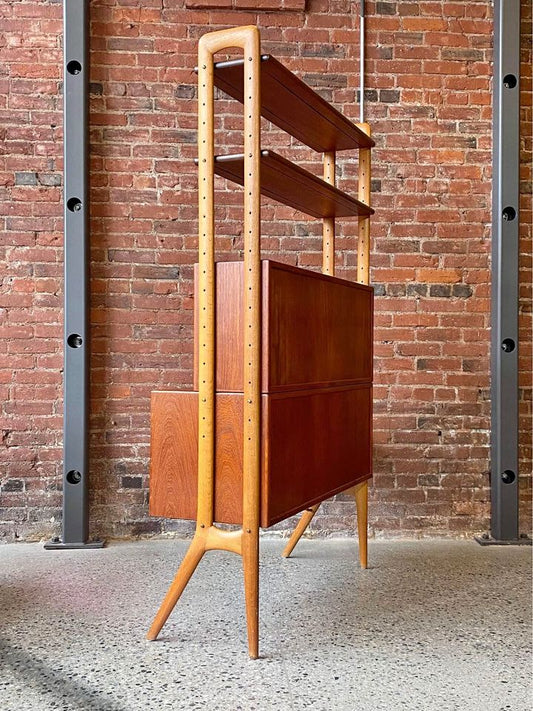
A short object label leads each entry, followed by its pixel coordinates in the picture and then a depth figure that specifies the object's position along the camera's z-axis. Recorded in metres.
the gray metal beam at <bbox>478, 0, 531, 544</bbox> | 3.08
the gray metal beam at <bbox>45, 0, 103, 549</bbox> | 2.97
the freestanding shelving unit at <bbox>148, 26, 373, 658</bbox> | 1.85
